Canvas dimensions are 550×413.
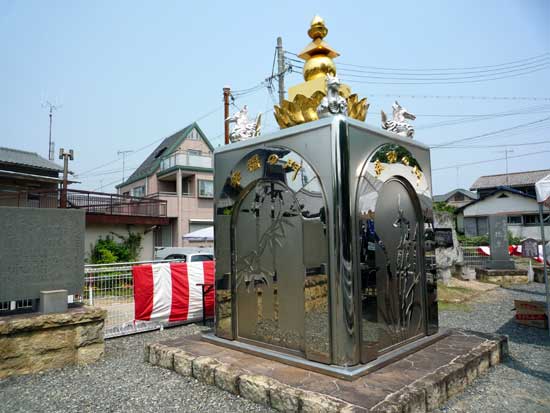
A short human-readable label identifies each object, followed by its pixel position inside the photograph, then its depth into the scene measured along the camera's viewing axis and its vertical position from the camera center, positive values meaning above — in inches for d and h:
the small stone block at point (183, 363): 181.3 -62.0
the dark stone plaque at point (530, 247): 532.7 -23.7
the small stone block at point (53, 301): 215.3 -35.1
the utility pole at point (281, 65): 616.9 +288.2
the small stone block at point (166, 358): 192.9 -62.7
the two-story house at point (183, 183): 903.1 +152.0
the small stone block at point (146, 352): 210.7 -64.7
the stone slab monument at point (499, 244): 595.8 -19.5
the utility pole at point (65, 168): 634.2 +126.8
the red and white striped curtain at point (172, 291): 283.7 -41.6
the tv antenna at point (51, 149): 1185.4 +299.1
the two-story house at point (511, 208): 1091.9 +74.4
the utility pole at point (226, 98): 589.9 +224.8
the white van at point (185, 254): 486.8 -21.8
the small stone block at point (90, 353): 216.8 -67.0
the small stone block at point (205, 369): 169.3 -61.1
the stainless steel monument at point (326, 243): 157.8 -3.5
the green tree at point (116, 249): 675.4 -16.3
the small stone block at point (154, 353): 202.4 -63.0
